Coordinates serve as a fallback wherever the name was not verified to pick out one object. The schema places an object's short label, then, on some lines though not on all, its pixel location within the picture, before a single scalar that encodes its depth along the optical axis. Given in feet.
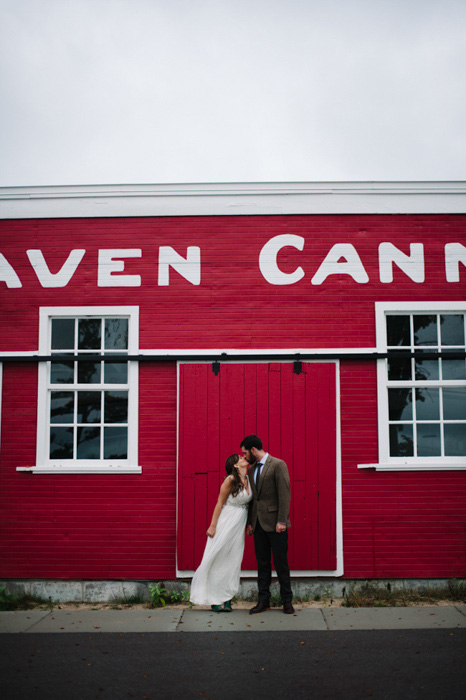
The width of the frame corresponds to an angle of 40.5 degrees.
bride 22.99
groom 22.57
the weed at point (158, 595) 25.07
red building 25.82
